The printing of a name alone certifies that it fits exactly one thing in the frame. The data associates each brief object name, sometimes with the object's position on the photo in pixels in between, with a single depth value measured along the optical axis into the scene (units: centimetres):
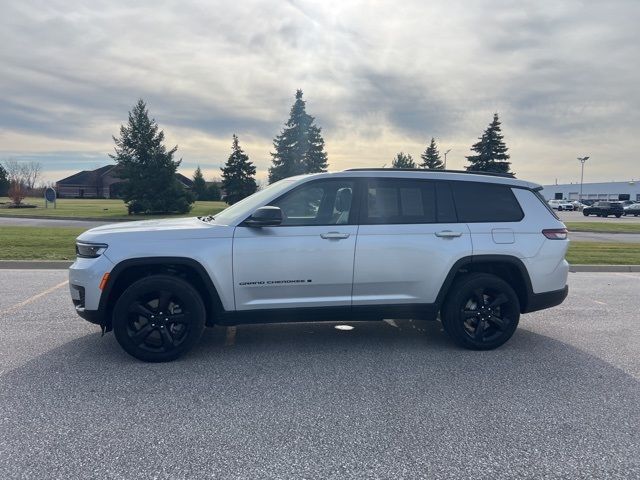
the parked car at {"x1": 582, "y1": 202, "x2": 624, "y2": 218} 4412
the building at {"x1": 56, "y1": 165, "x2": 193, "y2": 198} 9250
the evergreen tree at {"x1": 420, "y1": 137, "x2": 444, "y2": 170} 5645
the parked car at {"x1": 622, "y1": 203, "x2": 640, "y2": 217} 4938
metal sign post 4047
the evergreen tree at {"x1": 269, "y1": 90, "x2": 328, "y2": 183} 4938
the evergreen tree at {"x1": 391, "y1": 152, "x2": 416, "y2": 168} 6158
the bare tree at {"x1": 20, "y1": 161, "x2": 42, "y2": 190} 8786
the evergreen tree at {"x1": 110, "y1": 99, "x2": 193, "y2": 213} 3556
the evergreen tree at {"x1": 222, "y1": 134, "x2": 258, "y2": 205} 4400
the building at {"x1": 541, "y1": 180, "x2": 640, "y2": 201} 8325
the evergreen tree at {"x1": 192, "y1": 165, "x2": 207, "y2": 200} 6988
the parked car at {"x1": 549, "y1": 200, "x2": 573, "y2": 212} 6250
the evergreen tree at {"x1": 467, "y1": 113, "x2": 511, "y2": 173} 4300
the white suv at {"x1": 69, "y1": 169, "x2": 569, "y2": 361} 431
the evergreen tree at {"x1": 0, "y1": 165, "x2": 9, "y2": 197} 7812
